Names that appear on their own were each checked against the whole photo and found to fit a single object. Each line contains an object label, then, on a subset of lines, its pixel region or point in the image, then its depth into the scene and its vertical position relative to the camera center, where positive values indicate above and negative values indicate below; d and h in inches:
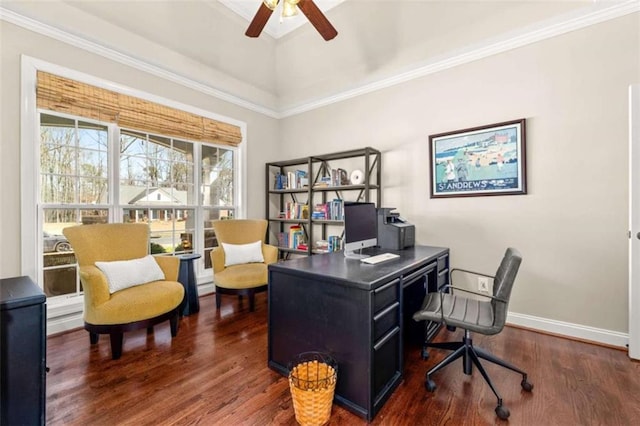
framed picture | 103.5 +19.6
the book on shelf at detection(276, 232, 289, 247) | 167.3 -16.2
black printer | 101.3 -7.6
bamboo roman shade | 95.3 +41.1
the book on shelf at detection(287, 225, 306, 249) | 161.8 -14.5
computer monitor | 81.7 -5.0
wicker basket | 54.8 -35.9
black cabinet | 44.2 -23.3
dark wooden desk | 58.4 -24.9
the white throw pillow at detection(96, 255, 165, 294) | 88.3 -19.6
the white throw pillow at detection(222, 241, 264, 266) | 126.3 -18.9
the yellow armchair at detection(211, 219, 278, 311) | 114.7 -23.4
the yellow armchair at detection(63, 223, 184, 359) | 80.7 -24.4
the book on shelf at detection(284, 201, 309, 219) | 159.6 +0.6
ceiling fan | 80.7 +59.7
